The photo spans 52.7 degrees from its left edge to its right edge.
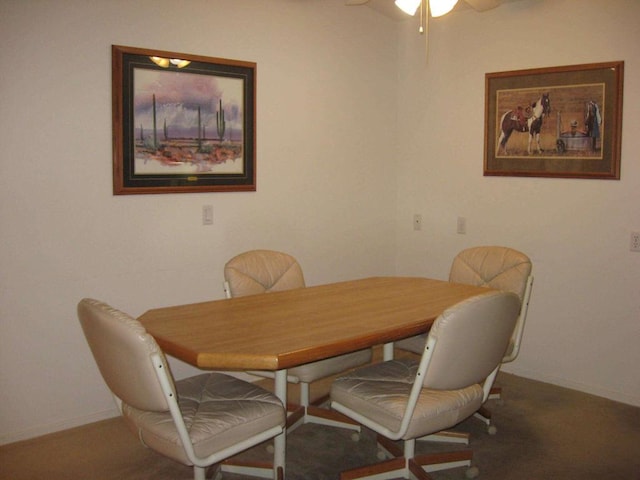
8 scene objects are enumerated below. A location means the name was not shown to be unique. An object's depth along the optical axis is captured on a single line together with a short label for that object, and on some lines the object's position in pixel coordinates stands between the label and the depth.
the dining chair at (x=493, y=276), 3.52
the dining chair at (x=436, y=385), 2.46
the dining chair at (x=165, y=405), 2.19
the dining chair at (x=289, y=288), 3.30
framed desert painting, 3.59
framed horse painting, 4.03
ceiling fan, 3.01
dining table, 2.34
